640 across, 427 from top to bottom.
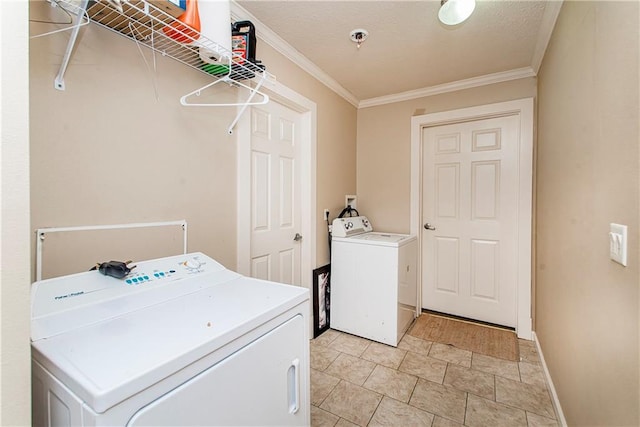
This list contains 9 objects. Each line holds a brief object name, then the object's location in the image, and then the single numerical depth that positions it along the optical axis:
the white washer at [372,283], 2.42
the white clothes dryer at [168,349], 0.62
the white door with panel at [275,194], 2.07
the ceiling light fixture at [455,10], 1.49
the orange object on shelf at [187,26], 1.17
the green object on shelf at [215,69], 1.57
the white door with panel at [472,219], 2.71
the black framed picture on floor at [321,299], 2.57
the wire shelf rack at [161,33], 1.08
